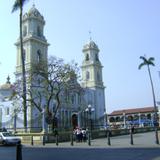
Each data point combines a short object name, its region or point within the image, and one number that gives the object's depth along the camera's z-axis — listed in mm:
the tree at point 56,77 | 28091
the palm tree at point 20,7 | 25798
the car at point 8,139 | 20439
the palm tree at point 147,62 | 43835
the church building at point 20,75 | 42680
